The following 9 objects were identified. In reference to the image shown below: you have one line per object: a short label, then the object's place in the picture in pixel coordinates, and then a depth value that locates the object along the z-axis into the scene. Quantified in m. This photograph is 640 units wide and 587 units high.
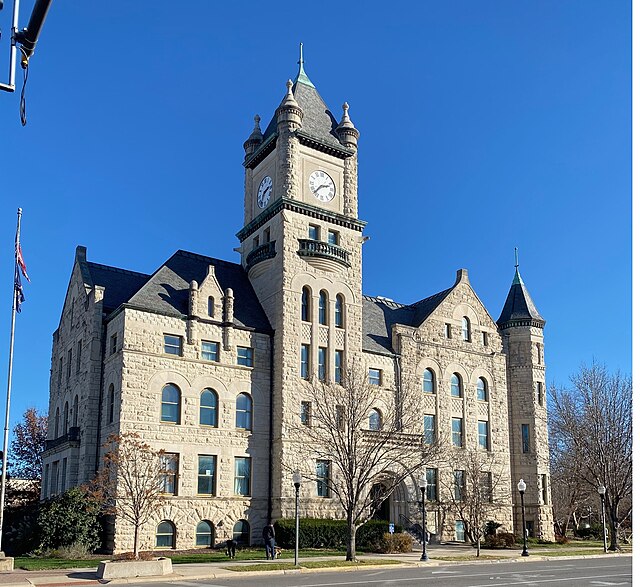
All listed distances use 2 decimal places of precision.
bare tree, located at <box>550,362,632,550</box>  47.84
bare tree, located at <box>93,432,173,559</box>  30.64
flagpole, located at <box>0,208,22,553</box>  27.44
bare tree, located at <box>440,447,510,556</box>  44.59
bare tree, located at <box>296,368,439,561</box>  34.72
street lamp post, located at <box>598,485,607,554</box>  43.34
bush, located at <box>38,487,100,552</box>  34.88
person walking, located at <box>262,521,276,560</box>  33.06
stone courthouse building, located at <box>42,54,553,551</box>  39.44
